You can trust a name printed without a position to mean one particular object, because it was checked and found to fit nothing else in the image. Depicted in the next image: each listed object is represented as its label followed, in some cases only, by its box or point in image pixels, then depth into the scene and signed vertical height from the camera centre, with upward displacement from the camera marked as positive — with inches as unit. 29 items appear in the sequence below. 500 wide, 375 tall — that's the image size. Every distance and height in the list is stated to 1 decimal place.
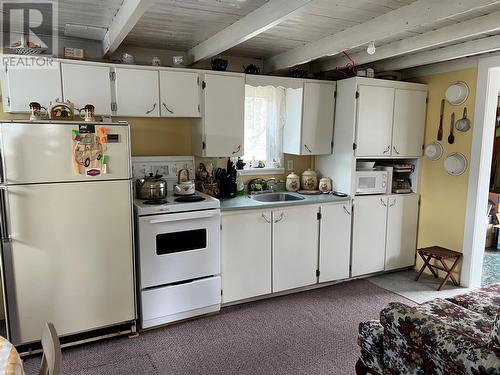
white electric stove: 108.0 -35.8
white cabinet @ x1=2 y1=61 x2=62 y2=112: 102.3 +15.0
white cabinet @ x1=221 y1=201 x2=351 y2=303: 123.6 -38.2
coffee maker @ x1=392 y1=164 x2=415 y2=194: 157.2 -15.2
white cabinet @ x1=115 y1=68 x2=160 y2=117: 114.3 +15.4
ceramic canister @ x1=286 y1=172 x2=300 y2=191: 154.4 -16.7
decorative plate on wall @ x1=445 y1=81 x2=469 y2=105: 139.5 +20.1
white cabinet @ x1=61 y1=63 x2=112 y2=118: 107.6 +16.5
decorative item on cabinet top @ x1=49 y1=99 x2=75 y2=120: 98.3 +7.9
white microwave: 145.9 -15.5
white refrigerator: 91.1 -23.2
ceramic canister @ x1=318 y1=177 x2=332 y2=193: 152.9 -17.5
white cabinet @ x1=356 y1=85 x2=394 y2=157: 141.2 +9.1
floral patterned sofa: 55.2 -35.1
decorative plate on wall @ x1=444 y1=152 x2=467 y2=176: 142.1 -7.4
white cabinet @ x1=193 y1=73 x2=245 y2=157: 126.5 +9.0
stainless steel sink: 146.9 -22.2
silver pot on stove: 115.3 -14.9
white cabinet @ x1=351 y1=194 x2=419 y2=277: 147.4 -37.1
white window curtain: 151.5 +8.4
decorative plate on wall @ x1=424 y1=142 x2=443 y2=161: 150.5 -2.7
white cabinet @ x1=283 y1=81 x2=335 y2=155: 144.3 +10.0
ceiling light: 103.0 +26.8
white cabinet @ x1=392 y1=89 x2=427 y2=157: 148.8 +9.1
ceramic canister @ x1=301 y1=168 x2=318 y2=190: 155.6 -15.8
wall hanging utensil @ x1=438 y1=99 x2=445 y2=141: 148.3 +8.0
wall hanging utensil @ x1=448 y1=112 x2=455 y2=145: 144.9 +6.0
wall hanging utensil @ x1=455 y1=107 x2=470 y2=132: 139.6 +8.1
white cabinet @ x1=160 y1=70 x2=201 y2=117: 120.2 +16.1
